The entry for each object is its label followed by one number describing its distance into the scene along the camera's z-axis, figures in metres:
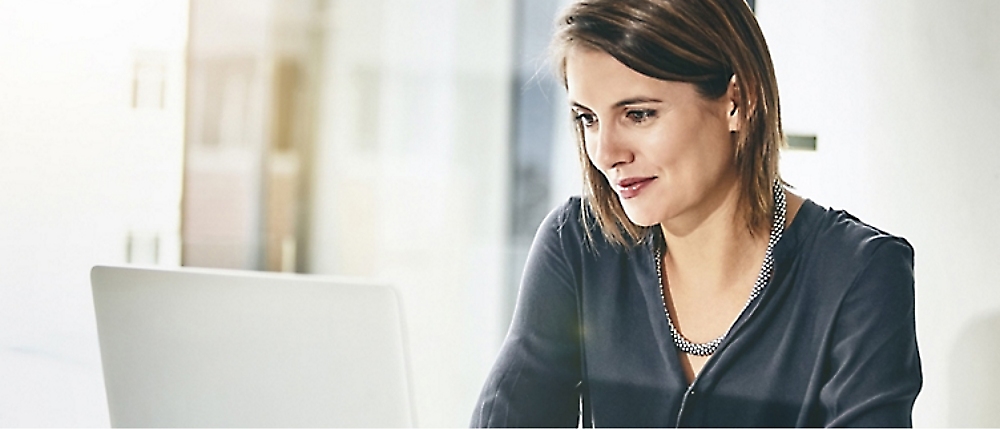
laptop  2.20
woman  2.47
